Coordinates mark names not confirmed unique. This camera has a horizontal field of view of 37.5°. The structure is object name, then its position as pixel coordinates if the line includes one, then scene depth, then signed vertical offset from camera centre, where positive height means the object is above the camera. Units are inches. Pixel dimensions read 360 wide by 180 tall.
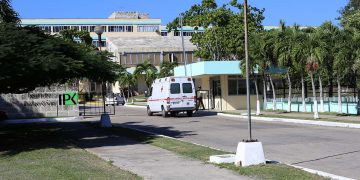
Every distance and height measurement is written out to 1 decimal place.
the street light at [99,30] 990.4 +127.2
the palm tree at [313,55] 1088.2 +86.2
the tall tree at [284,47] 1215.6 +112.2
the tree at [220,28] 1863.9 +244.7
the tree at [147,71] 2674.5 +136.4
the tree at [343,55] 1083.9 +83.5
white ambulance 1288.1 +5.3
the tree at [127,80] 2778.1 +94.1
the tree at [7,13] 765.9 +126.9
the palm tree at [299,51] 1162.0 +98.3
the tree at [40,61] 602.5 +46.6
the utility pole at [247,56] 438.9 +33.6
